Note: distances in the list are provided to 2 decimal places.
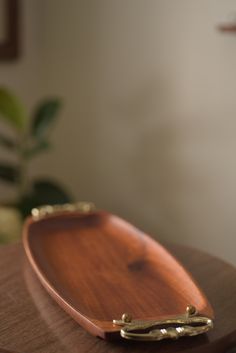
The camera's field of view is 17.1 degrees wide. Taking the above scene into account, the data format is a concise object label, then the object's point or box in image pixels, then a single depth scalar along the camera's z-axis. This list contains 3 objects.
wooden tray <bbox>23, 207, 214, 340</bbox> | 0.87
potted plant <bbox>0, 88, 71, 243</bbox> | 1.48
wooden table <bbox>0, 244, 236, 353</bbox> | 0.86
